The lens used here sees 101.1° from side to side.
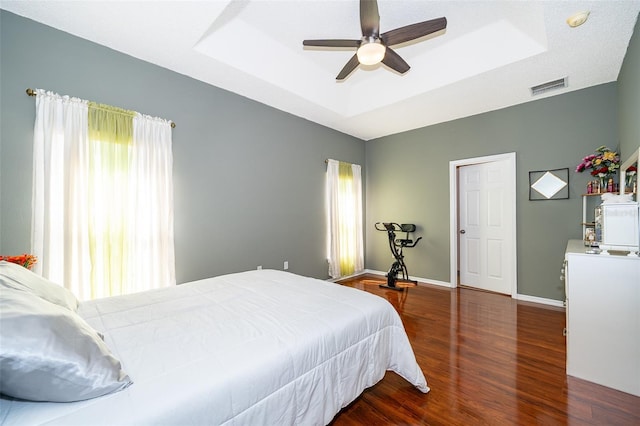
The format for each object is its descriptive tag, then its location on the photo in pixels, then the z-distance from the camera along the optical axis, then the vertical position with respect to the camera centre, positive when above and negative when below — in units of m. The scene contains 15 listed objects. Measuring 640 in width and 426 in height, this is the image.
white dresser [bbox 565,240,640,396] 1.87 -0.79
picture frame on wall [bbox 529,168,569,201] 3.54 +0.40
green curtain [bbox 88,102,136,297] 2.44 +0.23
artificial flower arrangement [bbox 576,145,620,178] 2.98 +0.59
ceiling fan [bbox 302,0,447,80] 2.05 +1.50
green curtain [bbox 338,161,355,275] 5.02 -0.12
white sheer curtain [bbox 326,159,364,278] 4.79 -0.10
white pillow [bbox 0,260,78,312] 1.11 -0.33
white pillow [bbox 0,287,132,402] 0.75 -0.45
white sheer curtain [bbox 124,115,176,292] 2.66 +0.05
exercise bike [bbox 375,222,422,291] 4.51 -0.64
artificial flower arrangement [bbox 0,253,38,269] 1.75 -0.31
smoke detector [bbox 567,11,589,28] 2.12 +1.60
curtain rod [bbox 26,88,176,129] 2.17 +1.01
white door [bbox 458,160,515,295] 4.11 -0.22
